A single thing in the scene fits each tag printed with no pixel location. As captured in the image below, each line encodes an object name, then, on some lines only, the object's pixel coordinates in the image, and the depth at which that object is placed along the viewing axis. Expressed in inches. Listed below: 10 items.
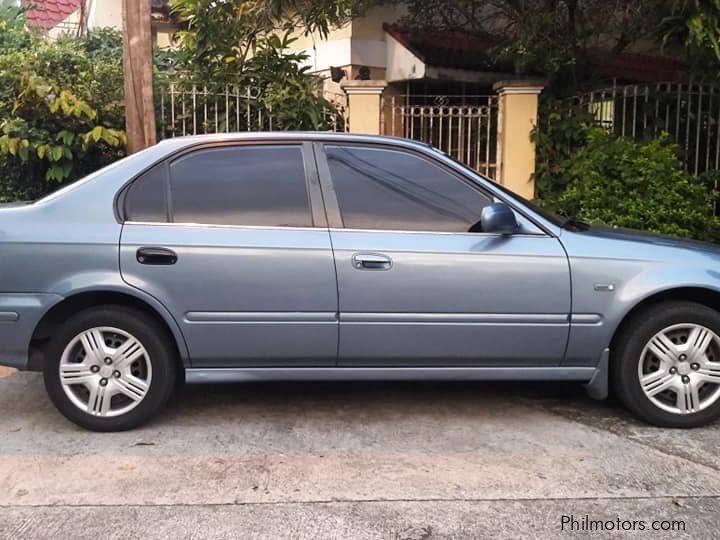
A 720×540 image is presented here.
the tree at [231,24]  353.1
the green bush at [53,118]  306.2
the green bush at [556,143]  353.4
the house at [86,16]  569.0
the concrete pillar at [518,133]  355.9
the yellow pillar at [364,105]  363.9
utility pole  289.3
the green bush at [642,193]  292.8
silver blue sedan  162.6
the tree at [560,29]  346.0
